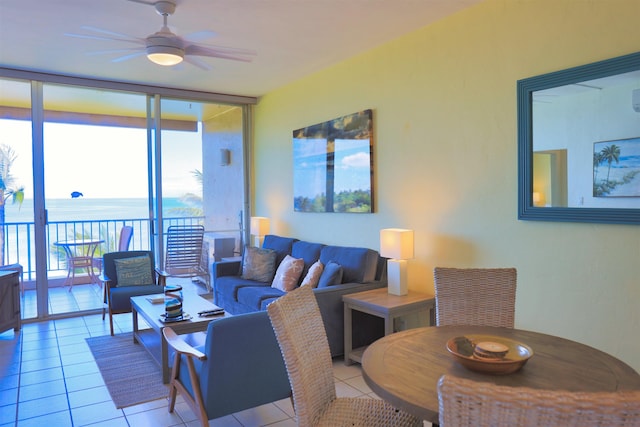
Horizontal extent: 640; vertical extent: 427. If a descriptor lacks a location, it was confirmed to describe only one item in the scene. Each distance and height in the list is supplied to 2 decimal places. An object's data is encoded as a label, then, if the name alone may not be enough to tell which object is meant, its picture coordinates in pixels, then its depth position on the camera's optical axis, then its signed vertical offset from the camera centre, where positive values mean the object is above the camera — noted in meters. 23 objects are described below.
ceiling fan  3.04 +1.12
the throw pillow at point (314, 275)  4.05 -0.66
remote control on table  3.49 -0.86
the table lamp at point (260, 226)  5.82 -0.30
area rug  3.08 -1.31
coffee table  3.27 -0.88
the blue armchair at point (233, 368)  2.25 -0.87
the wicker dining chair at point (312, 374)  1.64 -0.67
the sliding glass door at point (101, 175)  4.97 +0.37
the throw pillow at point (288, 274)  4.40 -0.71
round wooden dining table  1.38 -0.58
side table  3.24 -0.78
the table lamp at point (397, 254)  3.54 -0.42
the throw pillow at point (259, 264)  4.89 -0.67
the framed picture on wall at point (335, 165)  4.31 +0.40
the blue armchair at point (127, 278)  4.46 -0.79
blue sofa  3.63 -0.80
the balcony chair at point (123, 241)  6.10 -0.50
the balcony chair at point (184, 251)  5.77 -0.62
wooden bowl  1.46 -0.54
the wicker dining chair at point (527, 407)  0.85 -0.41
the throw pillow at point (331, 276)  3.84 -0.64
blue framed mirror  2.42 +0.34
